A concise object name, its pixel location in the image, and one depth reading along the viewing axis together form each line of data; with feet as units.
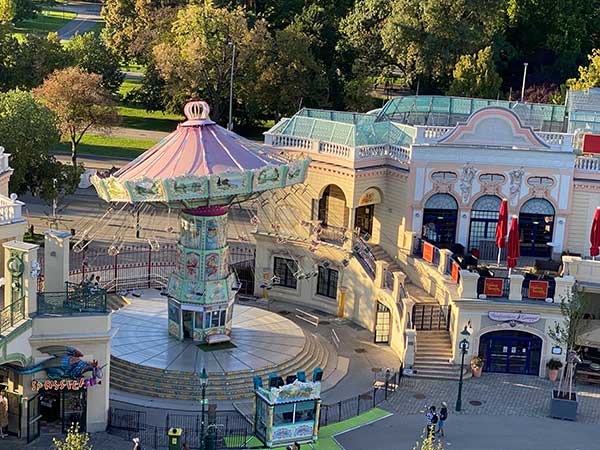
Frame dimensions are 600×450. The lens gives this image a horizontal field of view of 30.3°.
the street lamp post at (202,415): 138.21
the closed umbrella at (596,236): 182.70
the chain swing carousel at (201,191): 155.94
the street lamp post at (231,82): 286.87
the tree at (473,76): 313.32
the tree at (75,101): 258.57
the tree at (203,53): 306.14
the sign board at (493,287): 172.45
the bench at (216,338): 166.71
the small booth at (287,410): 139.85
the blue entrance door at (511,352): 174.29
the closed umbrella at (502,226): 183.93
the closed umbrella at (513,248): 178.60
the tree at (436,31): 317.42
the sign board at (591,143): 198.59
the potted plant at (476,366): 171.63
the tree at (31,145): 211.41
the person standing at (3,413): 138.72
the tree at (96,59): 330.54
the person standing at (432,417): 148.05
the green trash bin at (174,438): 135.38
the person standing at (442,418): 149.28
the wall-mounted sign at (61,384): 139.23
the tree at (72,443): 108.13
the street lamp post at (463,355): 156.15
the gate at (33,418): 139.33
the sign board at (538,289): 171.94
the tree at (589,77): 308.19
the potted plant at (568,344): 157.99
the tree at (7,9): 386.48
